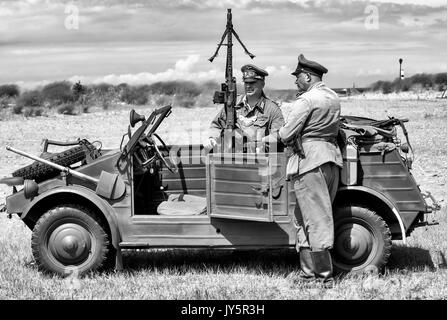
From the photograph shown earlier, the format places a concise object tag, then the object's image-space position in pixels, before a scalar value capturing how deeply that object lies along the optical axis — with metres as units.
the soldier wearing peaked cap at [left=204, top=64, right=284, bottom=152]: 7.88
